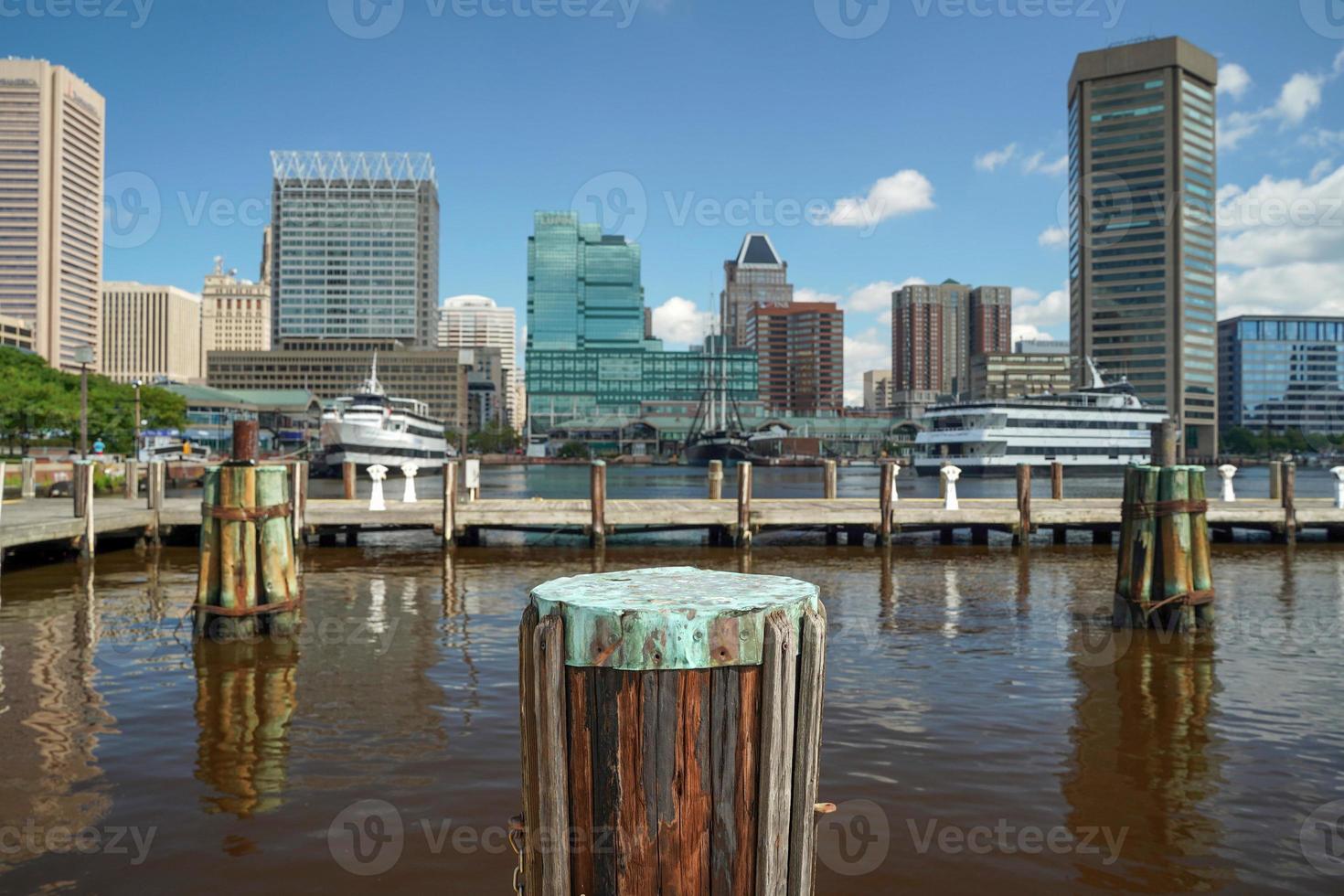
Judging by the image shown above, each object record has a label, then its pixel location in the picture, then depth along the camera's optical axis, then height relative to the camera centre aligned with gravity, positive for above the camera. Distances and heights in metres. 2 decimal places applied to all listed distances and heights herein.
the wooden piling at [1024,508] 27.44 -1.49
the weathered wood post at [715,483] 31.42 -0.91
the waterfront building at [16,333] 154.95 +21.37
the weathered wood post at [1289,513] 28.52 -1.60
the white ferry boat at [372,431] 75.44 +2.12
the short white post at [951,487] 27.68 -0.86
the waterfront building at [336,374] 196.75 +17.88
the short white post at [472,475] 29.70 -0.69
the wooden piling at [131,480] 31.12 -1.00
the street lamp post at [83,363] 28.84 +2.97
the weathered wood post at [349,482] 31.25 -1.03
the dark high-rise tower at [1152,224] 169.75 +46.49
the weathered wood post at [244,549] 13.67 -1.52
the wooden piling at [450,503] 25.83 -1.42
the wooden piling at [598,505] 26.11 -1.47
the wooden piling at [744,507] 26.56 -1.51
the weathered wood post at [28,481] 32.66 -1.13
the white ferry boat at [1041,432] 100.56 +3.32
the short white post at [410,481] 27.23 -0.83
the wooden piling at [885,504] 27.39 -1.38
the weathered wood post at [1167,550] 14.31 -1.46
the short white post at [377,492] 25.99 -1.15
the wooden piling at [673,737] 3.02 -0.98
